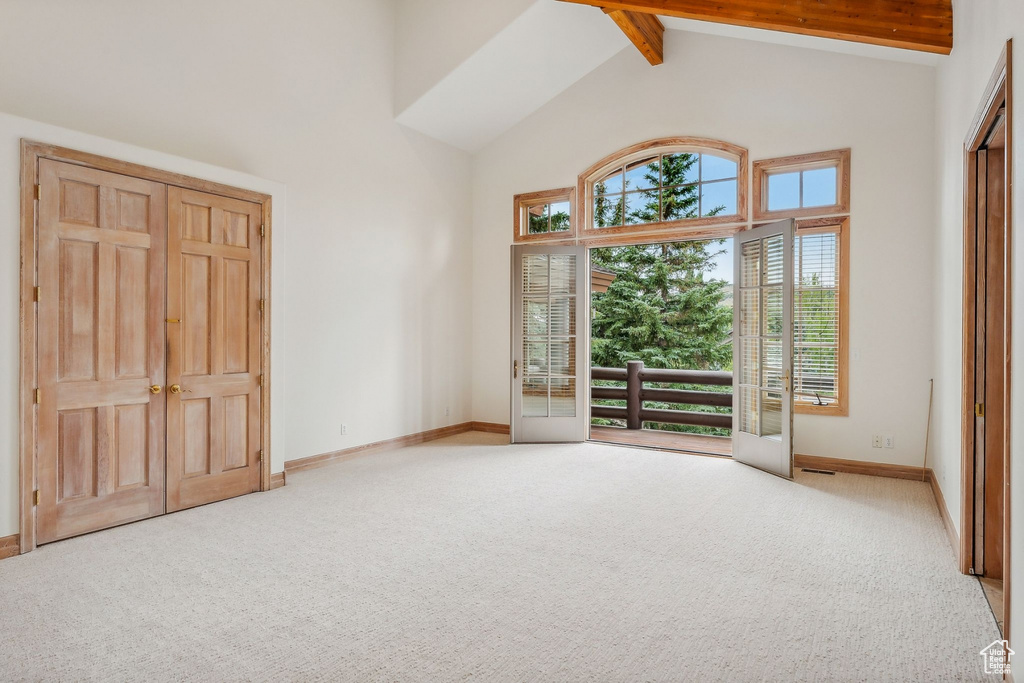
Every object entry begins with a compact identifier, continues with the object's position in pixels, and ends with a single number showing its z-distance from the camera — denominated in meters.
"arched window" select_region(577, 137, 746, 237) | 5.89
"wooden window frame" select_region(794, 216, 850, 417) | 5.32
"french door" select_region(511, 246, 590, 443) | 6.57
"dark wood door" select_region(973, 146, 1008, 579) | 2.89
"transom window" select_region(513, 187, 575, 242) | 6.82
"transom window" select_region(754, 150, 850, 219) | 5.35
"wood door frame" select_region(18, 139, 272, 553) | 3.30
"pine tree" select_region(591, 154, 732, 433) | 11.08
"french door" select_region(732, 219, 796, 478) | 5.06
